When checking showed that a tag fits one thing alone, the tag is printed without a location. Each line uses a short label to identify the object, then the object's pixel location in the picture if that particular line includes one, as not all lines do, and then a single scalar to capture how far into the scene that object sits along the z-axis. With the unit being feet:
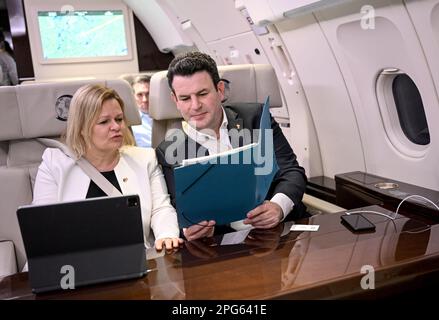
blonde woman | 6.32
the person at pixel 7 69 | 19.07
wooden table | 3.96
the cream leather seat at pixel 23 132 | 6.77
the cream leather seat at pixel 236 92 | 7.67
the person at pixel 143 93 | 11.57
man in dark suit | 6.44
